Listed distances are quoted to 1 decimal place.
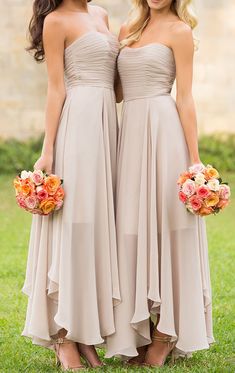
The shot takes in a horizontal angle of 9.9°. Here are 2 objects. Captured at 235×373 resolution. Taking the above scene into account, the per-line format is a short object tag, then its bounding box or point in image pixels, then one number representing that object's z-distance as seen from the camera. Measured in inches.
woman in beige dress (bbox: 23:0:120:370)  267.1
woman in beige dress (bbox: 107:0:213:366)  269.2
